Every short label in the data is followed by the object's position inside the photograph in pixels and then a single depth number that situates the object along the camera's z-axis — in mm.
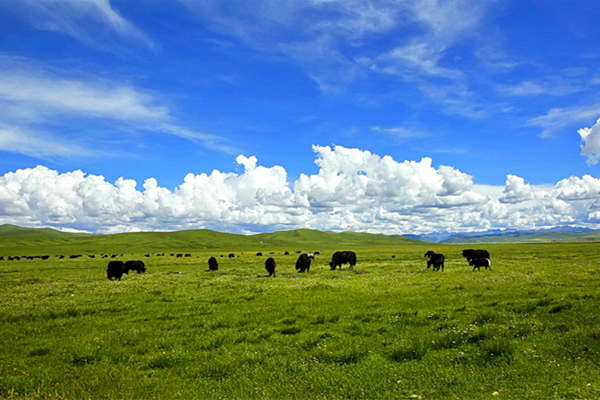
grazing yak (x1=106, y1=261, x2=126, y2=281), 37847
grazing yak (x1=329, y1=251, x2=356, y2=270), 45469
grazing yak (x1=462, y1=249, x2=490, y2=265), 47966
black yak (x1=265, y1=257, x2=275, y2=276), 37681
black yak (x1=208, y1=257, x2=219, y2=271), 48812
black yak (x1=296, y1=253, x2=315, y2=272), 41188
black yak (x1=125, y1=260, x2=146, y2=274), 46656
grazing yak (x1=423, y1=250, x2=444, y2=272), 37147
